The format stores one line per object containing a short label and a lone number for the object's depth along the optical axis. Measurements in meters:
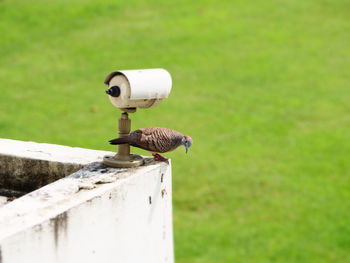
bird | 8.45
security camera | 8.06
